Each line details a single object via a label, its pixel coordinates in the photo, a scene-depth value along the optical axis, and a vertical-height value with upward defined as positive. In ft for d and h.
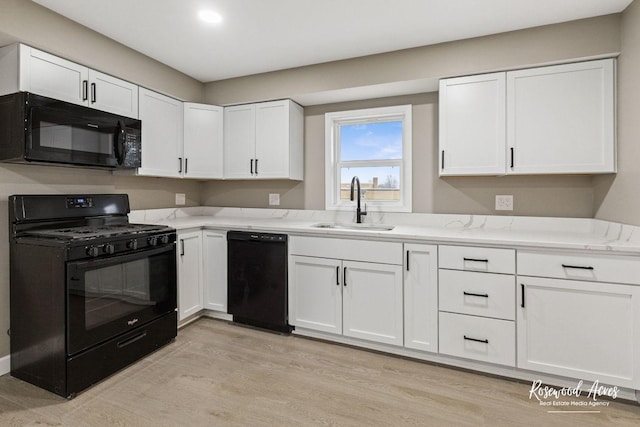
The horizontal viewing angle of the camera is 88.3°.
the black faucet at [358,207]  9.81 +0.09
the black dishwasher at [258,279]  9.05 -1.96
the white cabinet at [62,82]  6.57 +2.88
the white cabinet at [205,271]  9.46 -1.83
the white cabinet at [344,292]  7.95 -2.10
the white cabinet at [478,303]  6.93 -2.04
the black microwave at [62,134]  6.38 +1.65
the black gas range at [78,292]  6.22 -1.71
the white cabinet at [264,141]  10.39 +2.26
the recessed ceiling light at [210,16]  7.26 +4.36
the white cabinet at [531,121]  7.25 +2.08
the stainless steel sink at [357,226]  9.65 -0.49
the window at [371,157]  10.00 +1.70
